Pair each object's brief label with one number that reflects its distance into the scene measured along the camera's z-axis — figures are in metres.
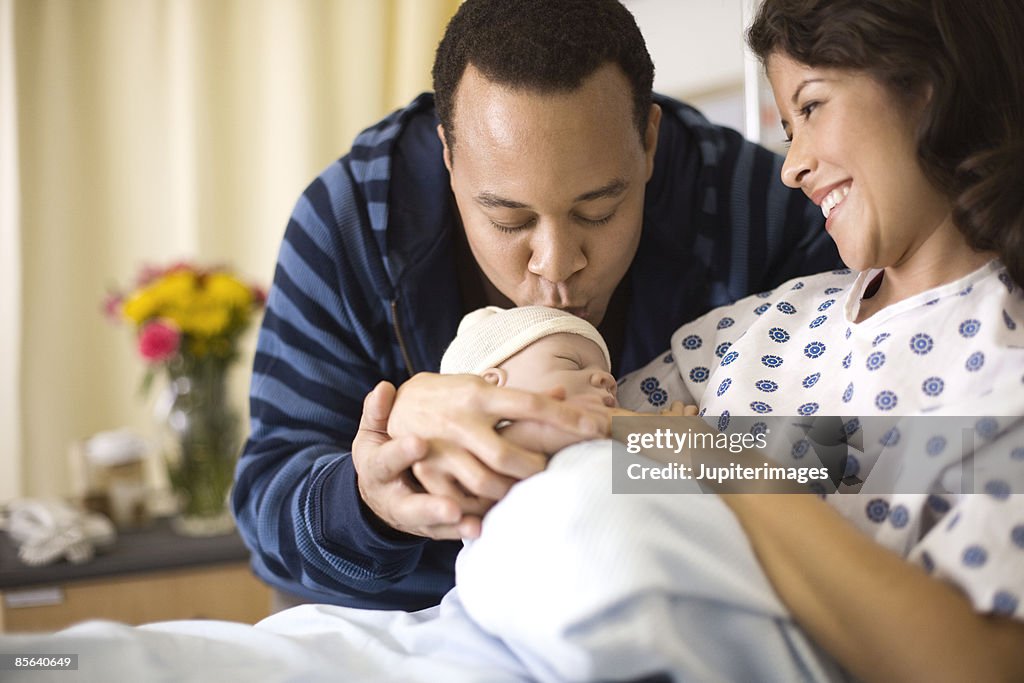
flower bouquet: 2.51
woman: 0.79
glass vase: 2.54
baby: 1.11
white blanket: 0.76
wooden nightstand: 2.23
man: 1.09
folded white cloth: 2.24
